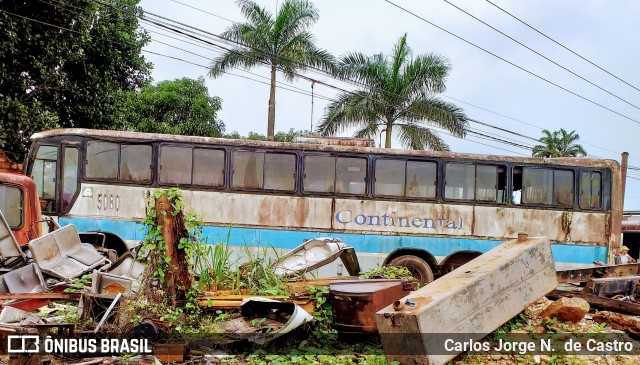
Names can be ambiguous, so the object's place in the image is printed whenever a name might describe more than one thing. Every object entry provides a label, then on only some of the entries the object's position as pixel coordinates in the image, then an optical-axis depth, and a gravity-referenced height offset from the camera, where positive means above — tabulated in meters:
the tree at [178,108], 29.38 +3.89
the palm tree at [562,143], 44.31 +4.24
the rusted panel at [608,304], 7.71 -1.43
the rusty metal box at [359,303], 6.79 -1.34
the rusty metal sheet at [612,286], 8.83 -1.33
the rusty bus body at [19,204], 10.39 -0.52
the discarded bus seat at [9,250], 8.90 -1.17
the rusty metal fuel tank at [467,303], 5.77 -1.18
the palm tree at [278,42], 22.98 +5.71
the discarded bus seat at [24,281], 7.93 -1.49
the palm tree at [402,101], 24.25 +3.77
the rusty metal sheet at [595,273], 9.01 -1.20
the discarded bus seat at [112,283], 7.85 -1.41
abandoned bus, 12.45 -0.10
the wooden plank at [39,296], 7.20 -1.54
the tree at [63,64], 15.88 +3.43
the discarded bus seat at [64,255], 8.78 -1.24
